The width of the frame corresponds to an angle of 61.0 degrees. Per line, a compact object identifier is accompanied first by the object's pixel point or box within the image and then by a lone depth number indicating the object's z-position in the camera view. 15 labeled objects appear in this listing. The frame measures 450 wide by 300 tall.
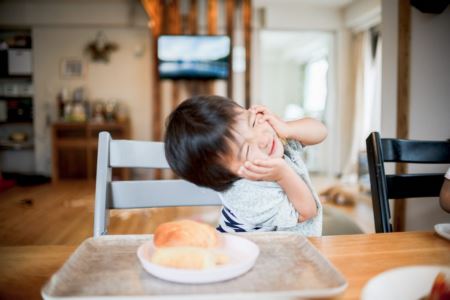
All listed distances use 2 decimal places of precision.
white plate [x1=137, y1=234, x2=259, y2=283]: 0.52
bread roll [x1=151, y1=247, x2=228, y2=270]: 0.54
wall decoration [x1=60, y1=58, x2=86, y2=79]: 6.44
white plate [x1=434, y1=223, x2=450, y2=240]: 0.77
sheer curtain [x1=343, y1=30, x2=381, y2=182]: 5.86
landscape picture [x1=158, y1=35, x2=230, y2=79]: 5.93
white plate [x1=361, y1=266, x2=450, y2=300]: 0.49
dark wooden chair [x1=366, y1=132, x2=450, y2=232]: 1.04
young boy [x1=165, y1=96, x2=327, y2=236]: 0.75
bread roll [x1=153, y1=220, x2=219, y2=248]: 0.58
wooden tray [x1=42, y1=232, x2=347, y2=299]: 0.49
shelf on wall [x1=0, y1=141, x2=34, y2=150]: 6.43
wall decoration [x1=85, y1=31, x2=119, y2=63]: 6.28
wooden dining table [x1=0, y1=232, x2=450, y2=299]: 0.58
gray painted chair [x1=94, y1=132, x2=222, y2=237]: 0.99
